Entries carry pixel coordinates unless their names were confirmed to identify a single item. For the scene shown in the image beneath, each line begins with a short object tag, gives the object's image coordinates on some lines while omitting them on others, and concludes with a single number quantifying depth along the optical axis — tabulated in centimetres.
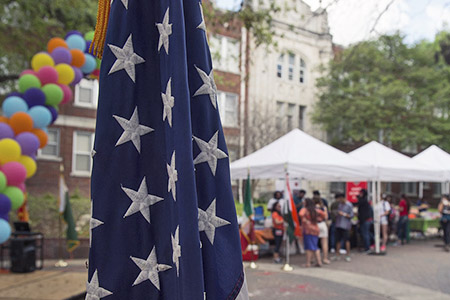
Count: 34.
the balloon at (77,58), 909
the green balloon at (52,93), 872
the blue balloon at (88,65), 934
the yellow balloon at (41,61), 880
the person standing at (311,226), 1097
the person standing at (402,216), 1695
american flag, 158
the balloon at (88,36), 919
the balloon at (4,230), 730
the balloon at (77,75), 917
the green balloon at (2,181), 741
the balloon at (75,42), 923
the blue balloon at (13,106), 830
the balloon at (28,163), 812
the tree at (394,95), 2608
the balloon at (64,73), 883
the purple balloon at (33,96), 857
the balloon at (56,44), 907
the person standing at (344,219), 1292
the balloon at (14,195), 769
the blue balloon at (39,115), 842
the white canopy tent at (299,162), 1137
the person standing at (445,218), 1434
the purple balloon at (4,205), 745
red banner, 2044
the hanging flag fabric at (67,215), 1059
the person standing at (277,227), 1195
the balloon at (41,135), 865
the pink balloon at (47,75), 864
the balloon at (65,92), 910
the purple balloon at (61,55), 887
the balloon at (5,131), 776
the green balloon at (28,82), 862
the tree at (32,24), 1280
